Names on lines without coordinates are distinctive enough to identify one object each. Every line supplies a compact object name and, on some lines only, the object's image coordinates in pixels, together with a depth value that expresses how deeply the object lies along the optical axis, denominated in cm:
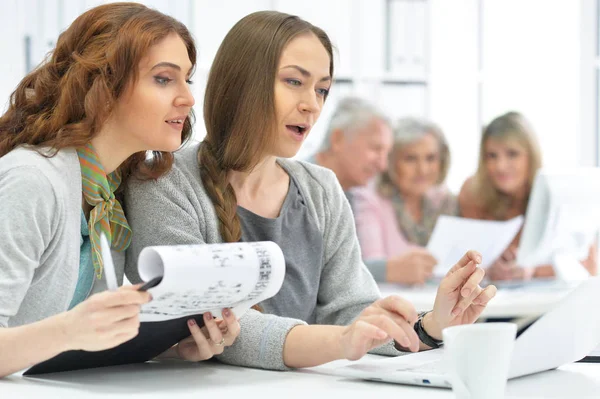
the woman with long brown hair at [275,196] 214
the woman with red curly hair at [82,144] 193
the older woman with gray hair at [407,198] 489
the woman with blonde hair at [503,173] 524
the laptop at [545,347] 184
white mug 161
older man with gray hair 490
